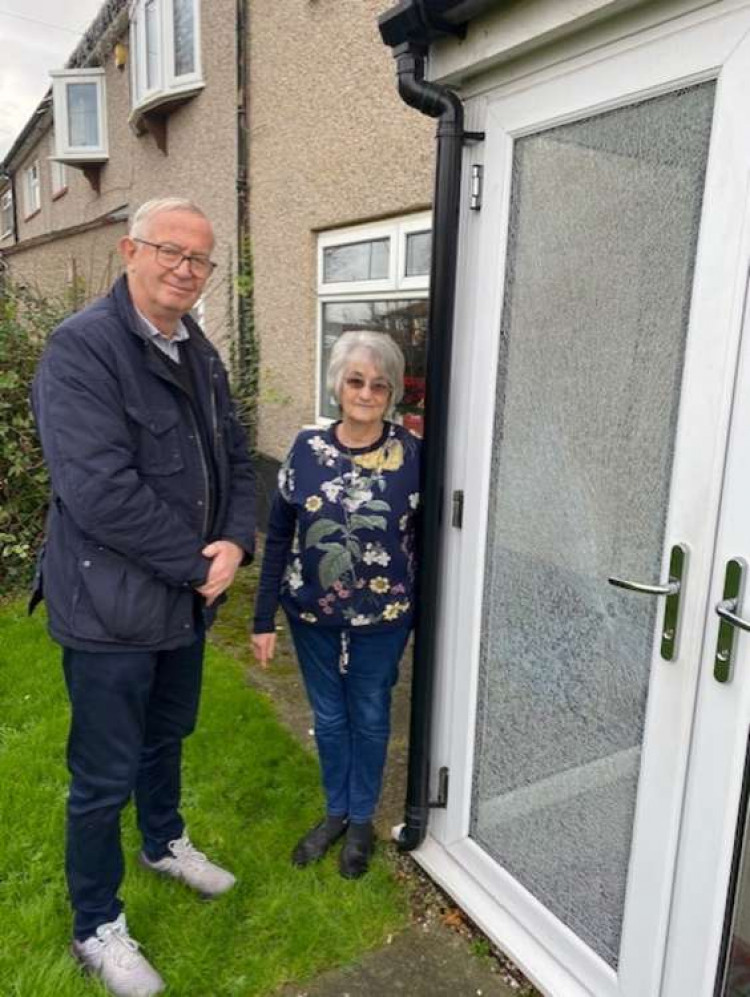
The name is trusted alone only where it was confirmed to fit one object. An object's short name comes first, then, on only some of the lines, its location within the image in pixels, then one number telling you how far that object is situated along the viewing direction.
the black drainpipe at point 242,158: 6.59
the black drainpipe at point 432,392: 2.13
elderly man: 1.79
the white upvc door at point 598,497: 1.58
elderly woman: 2.31
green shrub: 5.38
